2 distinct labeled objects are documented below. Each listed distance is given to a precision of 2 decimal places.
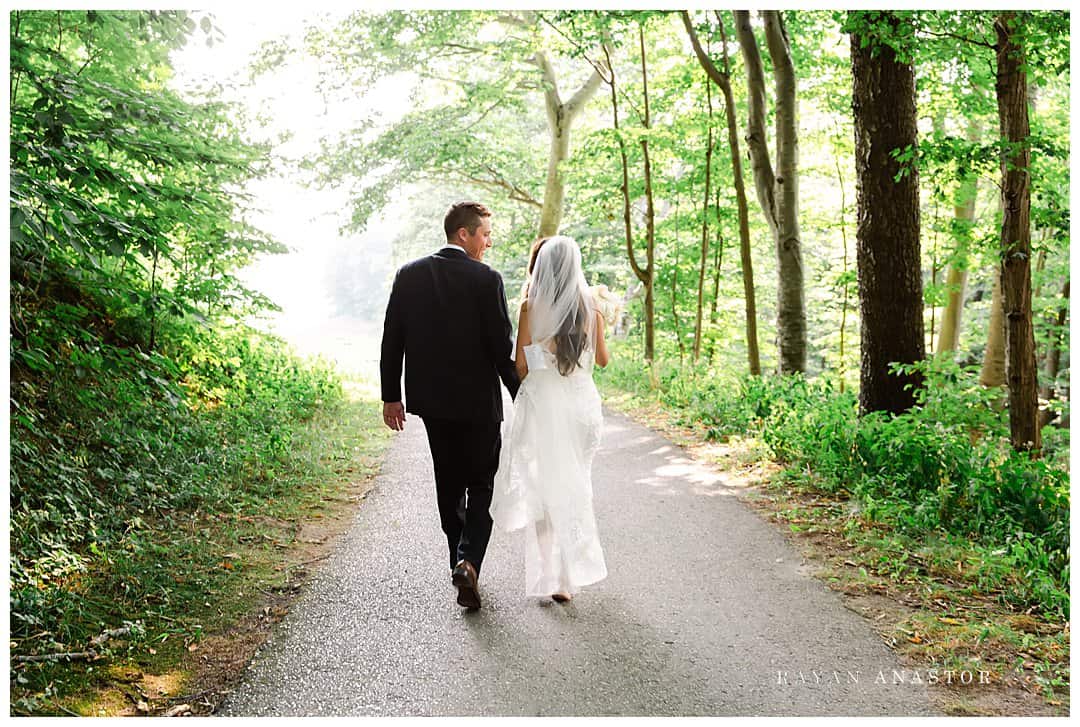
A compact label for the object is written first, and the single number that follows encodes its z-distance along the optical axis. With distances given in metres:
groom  4.34
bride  4.35
